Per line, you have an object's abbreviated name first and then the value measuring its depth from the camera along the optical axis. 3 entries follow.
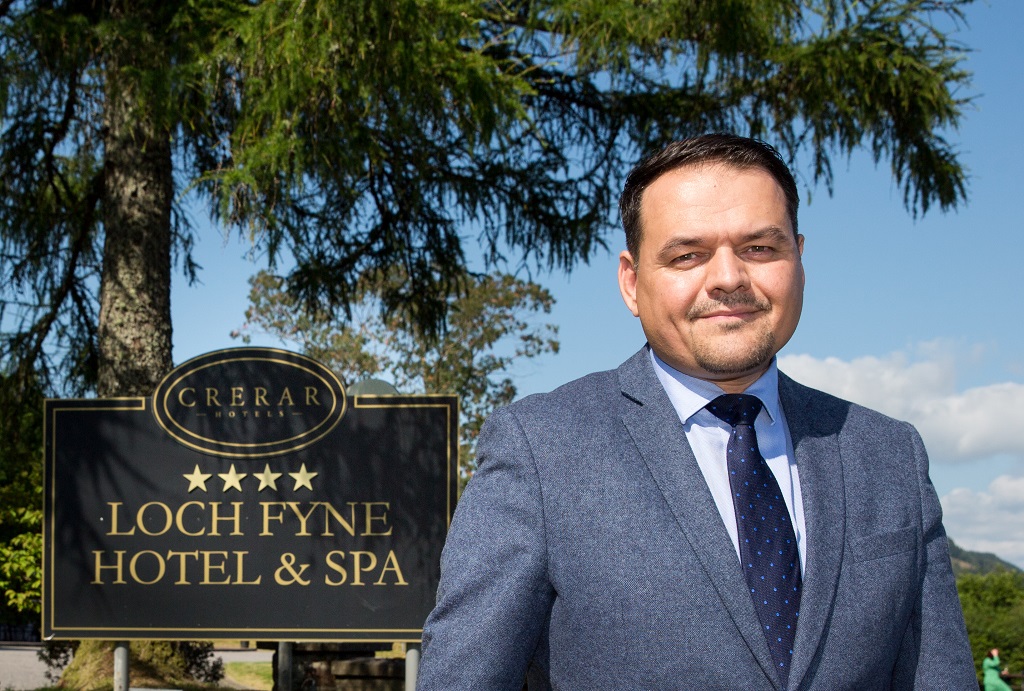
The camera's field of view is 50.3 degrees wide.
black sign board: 6.36
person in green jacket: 17.53
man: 1.56
